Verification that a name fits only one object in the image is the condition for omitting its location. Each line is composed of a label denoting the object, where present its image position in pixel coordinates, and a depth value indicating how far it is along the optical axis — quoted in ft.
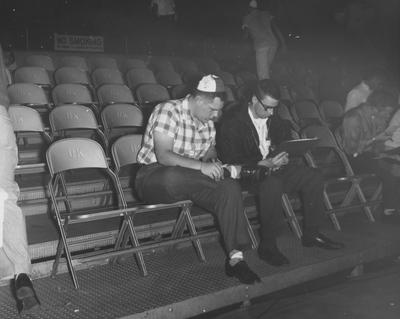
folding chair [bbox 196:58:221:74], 23.73
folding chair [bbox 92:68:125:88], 19.27
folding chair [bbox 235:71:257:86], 22.26
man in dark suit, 11.02
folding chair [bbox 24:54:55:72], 20.81
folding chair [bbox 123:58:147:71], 23.00
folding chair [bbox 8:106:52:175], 11.53
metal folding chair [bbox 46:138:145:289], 9.27
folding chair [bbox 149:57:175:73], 22.35
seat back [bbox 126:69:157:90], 20.07
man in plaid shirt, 9.81
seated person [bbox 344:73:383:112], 17.21
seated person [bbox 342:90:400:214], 14.29
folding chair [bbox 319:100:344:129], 18.98
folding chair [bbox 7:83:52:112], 14.84
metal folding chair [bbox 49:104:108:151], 13.01
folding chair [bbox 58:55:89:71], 21.22
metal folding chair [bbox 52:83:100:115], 15.75
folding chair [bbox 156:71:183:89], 20.70
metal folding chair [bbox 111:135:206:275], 9.98
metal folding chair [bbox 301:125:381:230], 13.37
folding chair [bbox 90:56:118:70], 22.44
